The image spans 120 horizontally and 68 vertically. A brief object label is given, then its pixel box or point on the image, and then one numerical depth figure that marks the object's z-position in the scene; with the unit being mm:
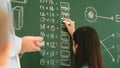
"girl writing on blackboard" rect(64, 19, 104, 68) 2321
